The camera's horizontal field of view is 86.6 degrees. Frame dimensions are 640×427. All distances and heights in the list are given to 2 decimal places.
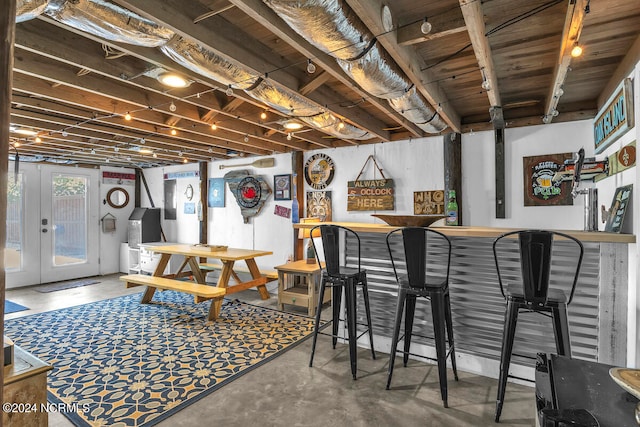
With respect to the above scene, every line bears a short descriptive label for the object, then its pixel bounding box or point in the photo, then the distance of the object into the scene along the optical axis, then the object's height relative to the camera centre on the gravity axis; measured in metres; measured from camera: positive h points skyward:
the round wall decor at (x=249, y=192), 6.09 +0.40
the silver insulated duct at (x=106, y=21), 1.57 +0.95
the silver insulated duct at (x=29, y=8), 1.39 +0.87
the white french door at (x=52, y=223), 6.29 -0.15
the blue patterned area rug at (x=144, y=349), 2.47 -1.34
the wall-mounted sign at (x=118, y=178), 7.48 +0.84
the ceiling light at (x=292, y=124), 3.73 +1.00
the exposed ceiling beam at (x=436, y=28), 1.91 +1.08
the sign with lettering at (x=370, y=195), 4.77 +0.27
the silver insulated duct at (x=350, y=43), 1.54 +0.92
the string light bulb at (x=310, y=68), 2.12 +0.92
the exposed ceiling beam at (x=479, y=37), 1.67 +1.00
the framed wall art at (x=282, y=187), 5.78 +0.47
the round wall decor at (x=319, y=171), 5.33 +0.69
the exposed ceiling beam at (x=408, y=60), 1.71 +1.02
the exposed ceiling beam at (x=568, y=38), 1.66 +0.98
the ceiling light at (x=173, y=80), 2.59 +1.05
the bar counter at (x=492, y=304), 2.36 -0.73
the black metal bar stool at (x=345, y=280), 2.79 -0.57
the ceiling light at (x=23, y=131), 4.25 +1.07
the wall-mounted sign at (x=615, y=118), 2.22 +0.74
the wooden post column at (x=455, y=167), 4.20 +0.58
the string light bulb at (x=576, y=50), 1.94 +0.93
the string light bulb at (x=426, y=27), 1.87 +1.03
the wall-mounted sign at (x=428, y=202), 4.40 +0.14
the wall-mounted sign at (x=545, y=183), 3.68 +0.33
